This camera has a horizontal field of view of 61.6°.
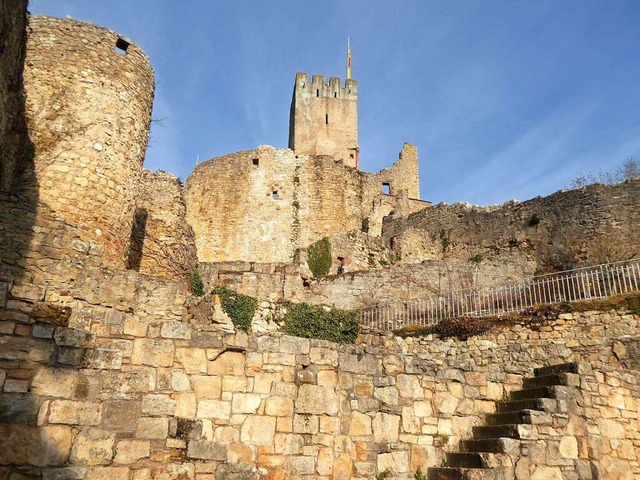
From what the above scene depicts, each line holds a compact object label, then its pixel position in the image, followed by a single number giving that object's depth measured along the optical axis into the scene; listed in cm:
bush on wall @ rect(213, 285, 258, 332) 1327
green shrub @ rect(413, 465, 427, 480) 733
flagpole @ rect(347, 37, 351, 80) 4604
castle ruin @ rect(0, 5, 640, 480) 540
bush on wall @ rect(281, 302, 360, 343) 1398
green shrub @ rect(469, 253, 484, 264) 2072
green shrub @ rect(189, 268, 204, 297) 1661
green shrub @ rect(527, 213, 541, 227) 2340
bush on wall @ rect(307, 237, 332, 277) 2381
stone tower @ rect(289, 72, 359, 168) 3775
